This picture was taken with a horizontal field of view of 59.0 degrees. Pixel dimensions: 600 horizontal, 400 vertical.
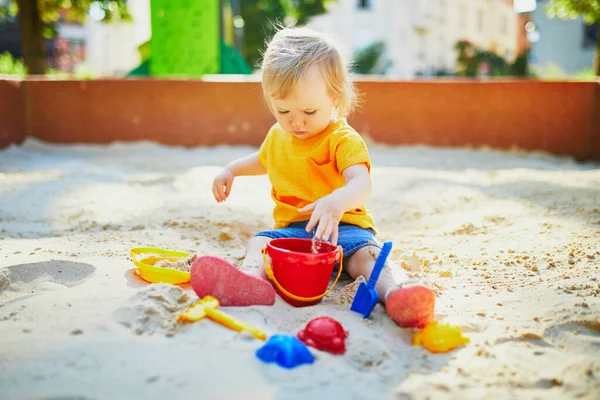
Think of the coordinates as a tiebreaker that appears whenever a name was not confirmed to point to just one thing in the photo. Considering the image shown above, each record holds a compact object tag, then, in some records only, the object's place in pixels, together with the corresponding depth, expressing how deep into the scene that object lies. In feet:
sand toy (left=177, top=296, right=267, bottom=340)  4.09
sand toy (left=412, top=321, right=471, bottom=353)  4.07
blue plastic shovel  4.67
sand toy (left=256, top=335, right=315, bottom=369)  3.66
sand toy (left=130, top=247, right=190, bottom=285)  5.21
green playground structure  22.43
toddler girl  4.57
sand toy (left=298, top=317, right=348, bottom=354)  3.96
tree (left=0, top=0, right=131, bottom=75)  19.94
